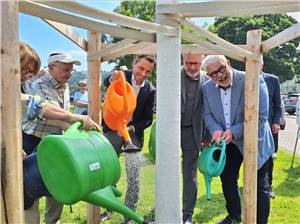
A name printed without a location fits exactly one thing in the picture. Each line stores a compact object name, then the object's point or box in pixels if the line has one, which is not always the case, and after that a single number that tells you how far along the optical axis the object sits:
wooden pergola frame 0.79
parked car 16.79
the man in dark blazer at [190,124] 2.27
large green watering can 1.02
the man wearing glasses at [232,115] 2.00
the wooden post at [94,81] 1.91
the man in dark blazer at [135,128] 2.16
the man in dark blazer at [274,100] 2.81
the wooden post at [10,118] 0.78
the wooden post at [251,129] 1.90
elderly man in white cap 1.86
